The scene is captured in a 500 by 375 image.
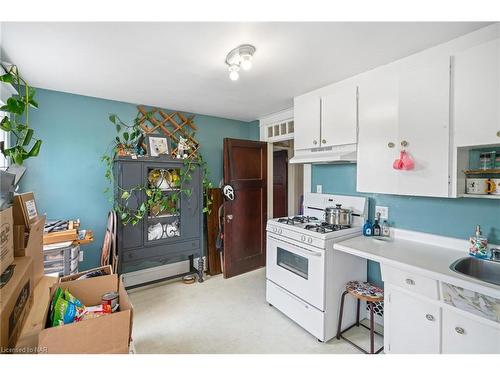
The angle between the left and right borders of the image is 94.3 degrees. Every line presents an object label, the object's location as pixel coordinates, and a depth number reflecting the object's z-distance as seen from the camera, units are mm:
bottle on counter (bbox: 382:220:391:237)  2096
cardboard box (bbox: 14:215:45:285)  1212
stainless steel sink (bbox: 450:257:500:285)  1457
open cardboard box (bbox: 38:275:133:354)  911
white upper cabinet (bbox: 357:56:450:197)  1569
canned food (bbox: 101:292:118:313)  1169
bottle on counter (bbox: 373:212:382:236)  2119
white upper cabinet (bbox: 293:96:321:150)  2367
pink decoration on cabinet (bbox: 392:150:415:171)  1699
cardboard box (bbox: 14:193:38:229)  1217
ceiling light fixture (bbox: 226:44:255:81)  1577
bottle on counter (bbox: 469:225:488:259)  1512
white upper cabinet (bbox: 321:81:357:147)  2066
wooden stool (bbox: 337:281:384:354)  1766
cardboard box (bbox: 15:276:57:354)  933
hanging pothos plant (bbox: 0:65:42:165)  1199
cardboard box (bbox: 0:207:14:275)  989
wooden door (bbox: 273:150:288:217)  4712
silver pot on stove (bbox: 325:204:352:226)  2260
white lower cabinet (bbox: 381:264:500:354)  1220
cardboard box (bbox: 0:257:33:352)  842
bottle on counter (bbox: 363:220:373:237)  2131
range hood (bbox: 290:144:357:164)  2119
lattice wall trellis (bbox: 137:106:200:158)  2943
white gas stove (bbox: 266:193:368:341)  1919
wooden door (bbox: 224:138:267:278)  3180
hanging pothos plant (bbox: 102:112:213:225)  2459
